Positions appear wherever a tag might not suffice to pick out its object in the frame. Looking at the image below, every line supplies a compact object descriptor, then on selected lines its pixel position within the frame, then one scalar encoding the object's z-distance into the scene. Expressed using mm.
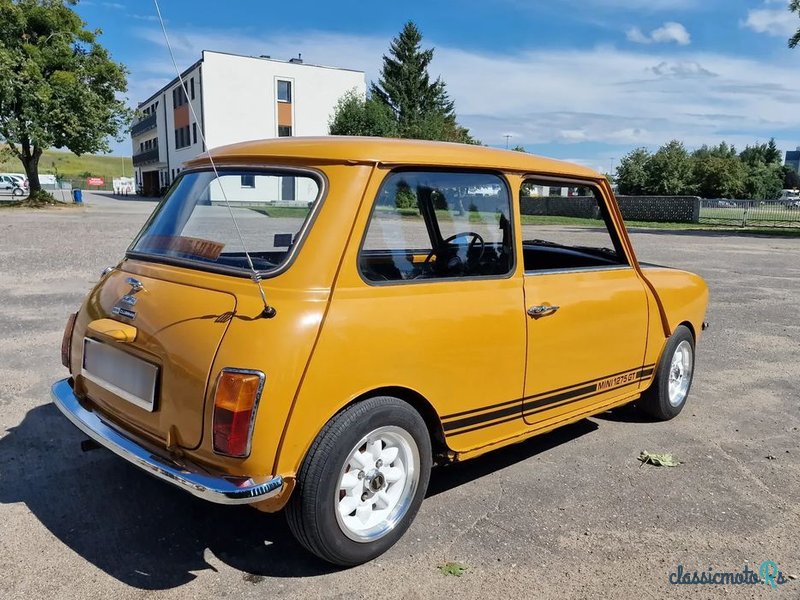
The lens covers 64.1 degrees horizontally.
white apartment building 46594
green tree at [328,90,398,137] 42906
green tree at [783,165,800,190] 89688
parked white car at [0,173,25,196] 50844
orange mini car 2568
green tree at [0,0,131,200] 31609
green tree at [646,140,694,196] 57031
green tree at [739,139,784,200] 62594
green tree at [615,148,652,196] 58625
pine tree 57875
